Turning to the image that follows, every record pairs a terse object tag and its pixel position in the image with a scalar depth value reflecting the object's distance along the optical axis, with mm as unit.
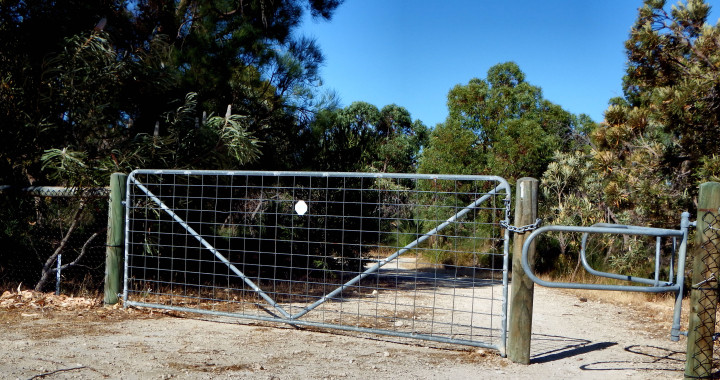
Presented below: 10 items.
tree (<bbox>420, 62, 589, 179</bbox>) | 16516
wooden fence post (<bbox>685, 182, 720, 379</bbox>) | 4664
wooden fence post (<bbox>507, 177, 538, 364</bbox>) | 5328
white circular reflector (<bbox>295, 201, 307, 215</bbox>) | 6941
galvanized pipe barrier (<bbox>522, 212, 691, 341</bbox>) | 4406
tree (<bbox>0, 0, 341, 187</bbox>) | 8117
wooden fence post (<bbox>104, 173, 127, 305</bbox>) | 7395
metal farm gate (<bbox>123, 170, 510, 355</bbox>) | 6609
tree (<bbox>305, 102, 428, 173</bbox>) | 10922
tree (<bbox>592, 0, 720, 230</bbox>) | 8164
